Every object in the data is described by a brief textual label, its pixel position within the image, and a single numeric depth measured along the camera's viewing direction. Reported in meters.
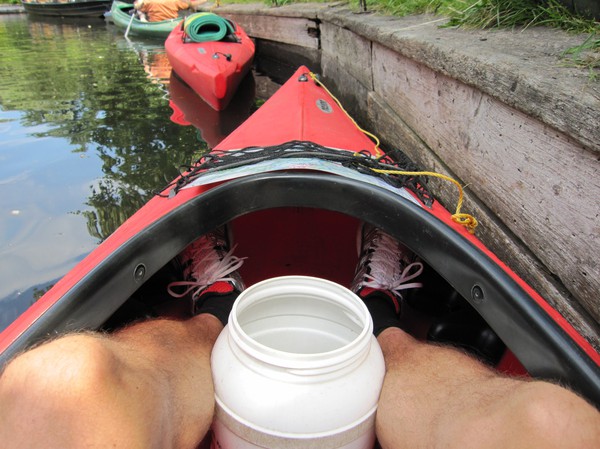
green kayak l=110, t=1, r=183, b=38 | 9.50
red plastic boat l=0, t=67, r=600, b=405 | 0.94
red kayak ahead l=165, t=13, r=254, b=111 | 4.80
